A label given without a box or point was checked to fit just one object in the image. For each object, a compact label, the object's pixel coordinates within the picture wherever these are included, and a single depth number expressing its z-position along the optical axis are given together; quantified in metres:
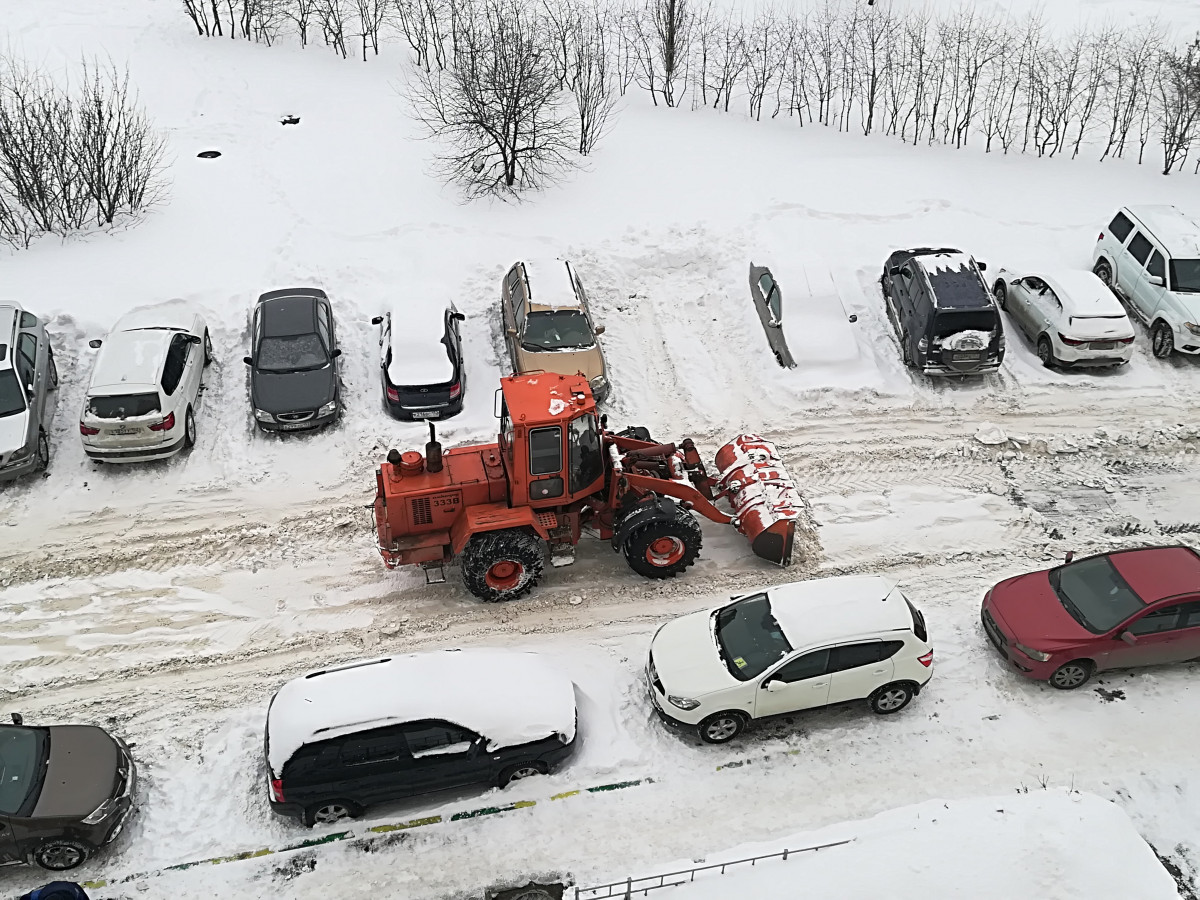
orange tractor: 12.07
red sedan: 11.10
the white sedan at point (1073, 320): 16.31
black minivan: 9.81
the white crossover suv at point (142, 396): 14.38
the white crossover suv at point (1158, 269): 16.72
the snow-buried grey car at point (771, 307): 16.59
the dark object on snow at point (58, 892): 8.69
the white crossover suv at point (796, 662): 10.60
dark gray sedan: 15.07
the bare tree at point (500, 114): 19.36
